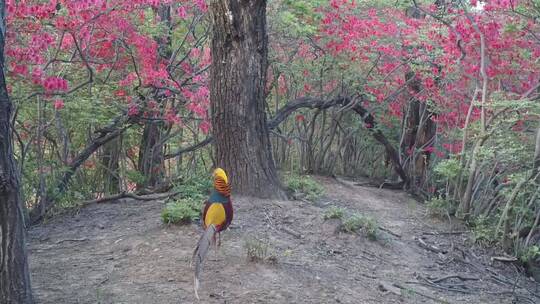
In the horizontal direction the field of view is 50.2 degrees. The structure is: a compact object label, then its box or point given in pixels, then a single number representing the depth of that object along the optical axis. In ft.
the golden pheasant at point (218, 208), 14.03
